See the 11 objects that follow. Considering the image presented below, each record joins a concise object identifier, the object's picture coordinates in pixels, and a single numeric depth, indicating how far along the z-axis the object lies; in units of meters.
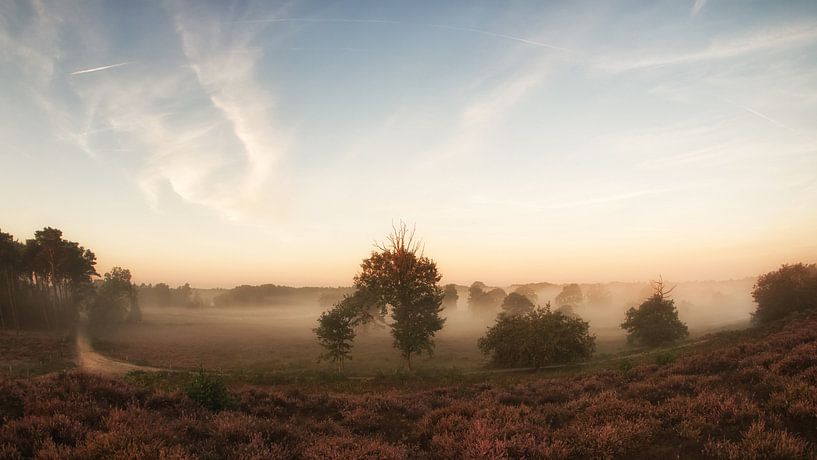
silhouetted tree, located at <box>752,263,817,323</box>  51.00
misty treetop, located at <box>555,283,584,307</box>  129.62
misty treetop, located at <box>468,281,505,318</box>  124.19
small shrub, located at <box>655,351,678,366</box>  18.50
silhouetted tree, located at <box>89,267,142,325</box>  76.12
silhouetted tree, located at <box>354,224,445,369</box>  36.86
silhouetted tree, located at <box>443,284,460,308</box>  123.00
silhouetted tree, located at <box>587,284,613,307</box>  156.12
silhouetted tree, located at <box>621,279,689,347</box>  49.50
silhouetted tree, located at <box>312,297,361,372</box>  37.62
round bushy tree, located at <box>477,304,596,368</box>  35.66
